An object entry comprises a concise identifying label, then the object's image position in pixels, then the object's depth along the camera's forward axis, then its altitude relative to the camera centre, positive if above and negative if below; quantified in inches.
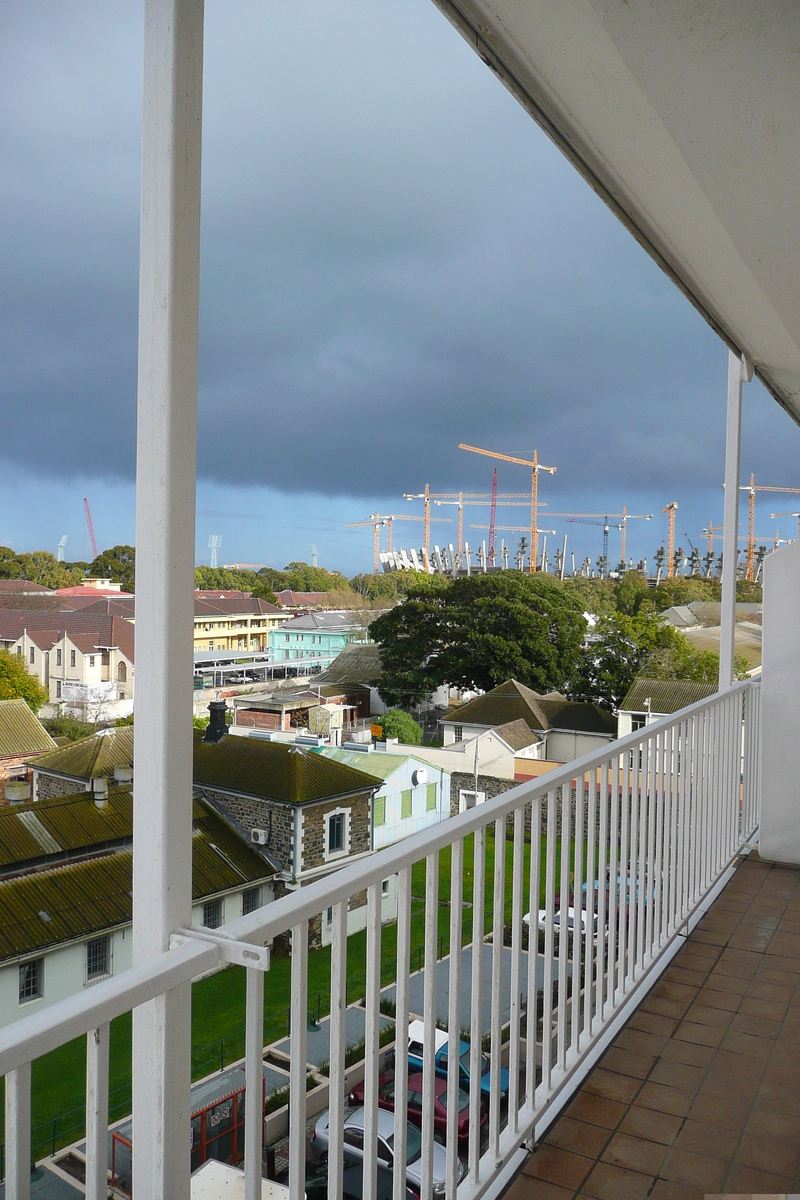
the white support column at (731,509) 137.9 +10.9
